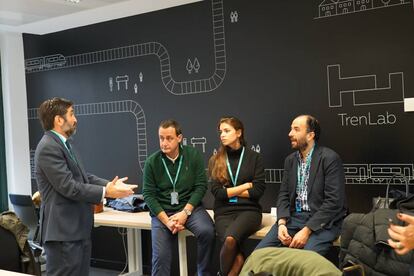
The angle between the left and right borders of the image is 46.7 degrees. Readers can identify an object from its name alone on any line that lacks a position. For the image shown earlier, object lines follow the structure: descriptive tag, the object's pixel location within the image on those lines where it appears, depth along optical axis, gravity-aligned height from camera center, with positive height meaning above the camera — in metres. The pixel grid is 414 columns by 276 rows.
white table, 3.89 -0.78
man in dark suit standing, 2.85 -0.35
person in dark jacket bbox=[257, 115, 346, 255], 3.26 -0.51
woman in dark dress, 3.49 -0.46
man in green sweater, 3.66 -0.53
